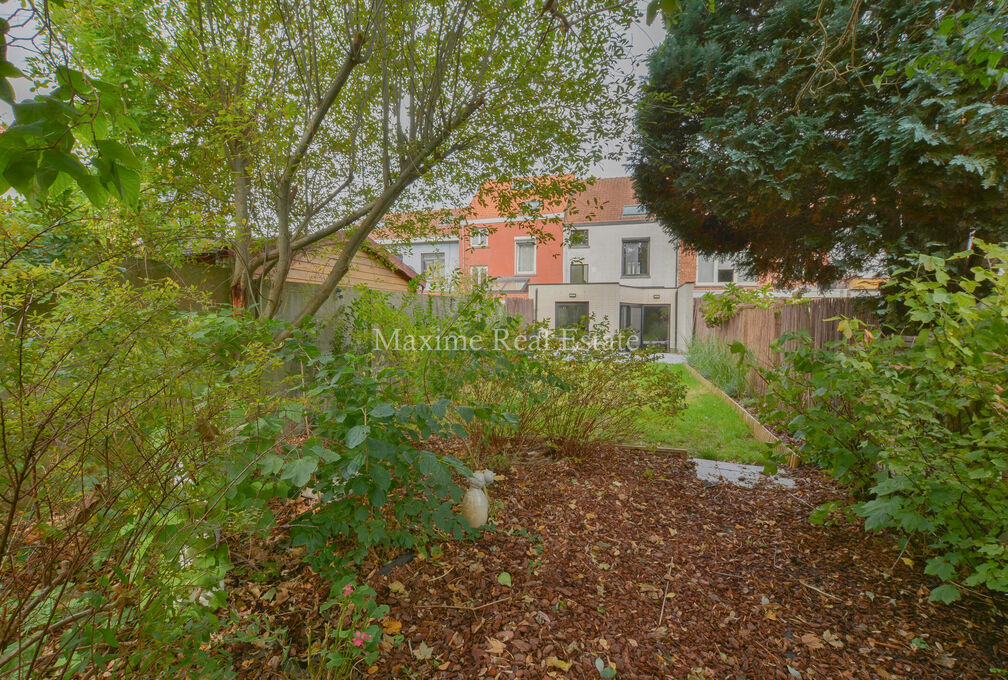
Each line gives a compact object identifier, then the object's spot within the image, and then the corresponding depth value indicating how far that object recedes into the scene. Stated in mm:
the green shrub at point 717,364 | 5867
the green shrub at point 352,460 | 1245
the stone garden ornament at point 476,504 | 2137
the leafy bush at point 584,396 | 3141
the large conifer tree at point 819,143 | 2975
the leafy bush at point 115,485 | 881
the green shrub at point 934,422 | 1464
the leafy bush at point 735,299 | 3490
